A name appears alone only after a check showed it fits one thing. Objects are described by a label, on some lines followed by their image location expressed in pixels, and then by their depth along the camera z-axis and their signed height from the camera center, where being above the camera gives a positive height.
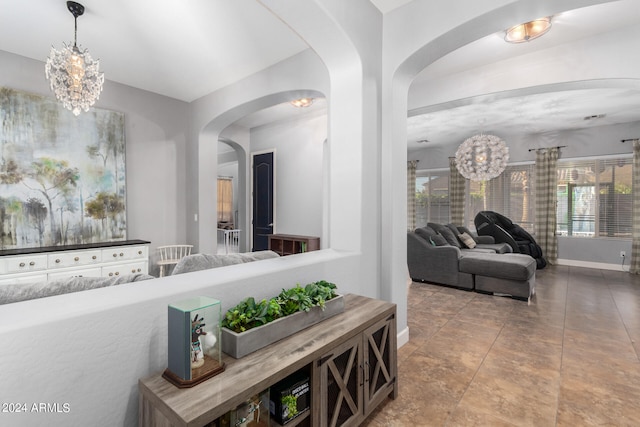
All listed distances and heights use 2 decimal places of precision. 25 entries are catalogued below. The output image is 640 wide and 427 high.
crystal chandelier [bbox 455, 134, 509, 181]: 4.68 +0.81
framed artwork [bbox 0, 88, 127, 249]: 3.25 +0.42
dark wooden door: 5.78 +0.18
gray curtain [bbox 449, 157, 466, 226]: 8.11 +0.36
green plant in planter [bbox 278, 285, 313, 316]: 1.51 -0.47
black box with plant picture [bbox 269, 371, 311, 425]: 1.27 -0.80
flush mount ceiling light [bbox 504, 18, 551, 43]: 2.67 +1.60
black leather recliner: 6.13 -0.53
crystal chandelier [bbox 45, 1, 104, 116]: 2.42 +1.10
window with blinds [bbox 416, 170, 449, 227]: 8.84 +0.35
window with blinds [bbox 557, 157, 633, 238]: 6.18 +0.22
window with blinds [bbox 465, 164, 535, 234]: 7.29 +0.31
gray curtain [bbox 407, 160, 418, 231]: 8.97 +0.46
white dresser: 2.95 -0.55
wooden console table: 0.98 -0.63
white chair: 4.33 -0.66
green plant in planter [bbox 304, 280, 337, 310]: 1.62 -0.46
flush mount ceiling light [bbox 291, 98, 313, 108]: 4.39 +1.55
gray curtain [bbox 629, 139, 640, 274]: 5.68 -0.19
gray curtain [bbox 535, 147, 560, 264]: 6.59 +0.16
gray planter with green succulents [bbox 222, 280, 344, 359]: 1.26 -0.51
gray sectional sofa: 3.99 -0.80
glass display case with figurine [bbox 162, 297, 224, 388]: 1.06 -0.48
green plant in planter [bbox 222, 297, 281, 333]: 1.31 -0.47
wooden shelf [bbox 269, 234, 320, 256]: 4.80 -0.57
